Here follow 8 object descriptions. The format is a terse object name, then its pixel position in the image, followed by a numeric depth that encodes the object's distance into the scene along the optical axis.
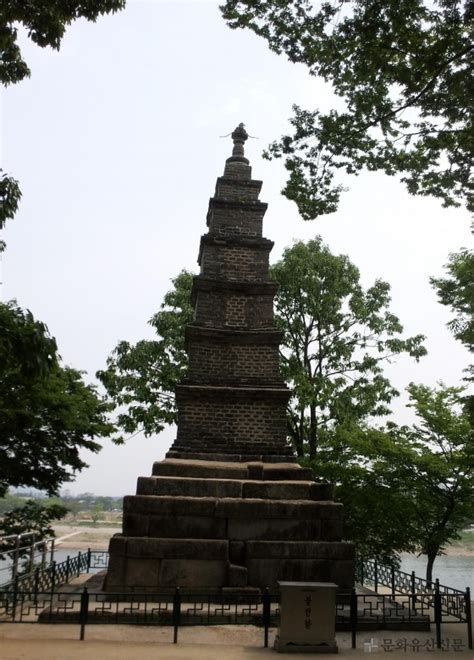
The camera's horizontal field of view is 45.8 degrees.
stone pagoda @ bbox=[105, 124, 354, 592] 10.78
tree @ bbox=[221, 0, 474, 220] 8.35
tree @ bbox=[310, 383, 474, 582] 16.42
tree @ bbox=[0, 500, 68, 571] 16.91
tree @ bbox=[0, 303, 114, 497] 16.20
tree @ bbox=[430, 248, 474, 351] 13.98
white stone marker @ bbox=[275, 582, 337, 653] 8.59
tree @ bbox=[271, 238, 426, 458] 22.30
